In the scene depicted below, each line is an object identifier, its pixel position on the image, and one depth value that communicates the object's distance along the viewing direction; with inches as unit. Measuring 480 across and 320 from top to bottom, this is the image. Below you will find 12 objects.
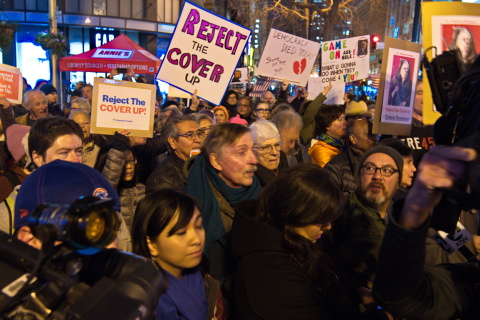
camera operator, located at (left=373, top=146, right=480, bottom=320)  48.5
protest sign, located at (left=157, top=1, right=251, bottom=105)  230.4
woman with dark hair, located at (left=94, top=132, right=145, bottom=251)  154.3
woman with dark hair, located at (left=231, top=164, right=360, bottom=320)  86.2
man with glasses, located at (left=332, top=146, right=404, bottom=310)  109.5
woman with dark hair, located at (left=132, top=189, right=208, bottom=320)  95.3
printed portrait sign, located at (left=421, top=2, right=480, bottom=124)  128.6
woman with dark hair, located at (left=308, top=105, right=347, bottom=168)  208.1
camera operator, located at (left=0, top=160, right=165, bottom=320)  41.6
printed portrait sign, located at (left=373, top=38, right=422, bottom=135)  186.1
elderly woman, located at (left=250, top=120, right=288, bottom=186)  170.6
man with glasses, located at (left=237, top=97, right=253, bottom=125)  371.2
